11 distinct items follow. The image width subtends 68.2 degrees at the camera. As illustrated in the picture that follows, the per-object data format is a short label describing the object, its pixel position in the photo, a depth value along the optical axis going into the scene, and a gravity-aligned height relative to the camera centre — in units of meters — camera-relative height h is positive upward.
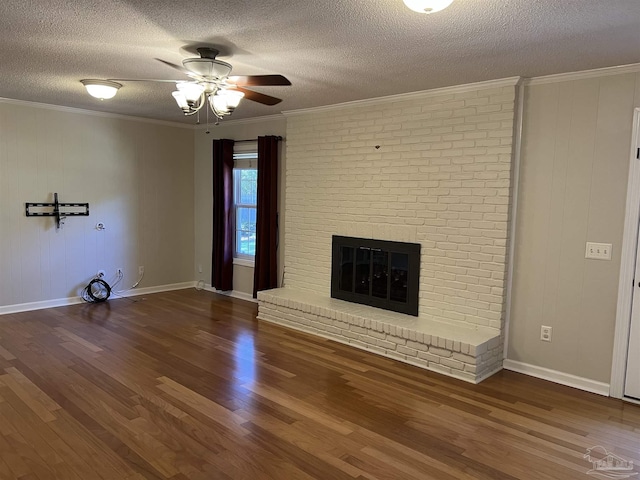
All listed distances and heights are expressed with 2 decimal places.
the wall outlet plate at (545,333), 3.67 -1.00
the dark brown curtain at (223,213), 6.17 -0.22
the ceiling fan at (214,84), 2.88 +0.70
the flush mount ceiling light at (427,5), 1.89 +0.79
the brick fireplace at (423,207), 3.81 -0.06
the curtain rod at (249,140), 5.95 +0.72
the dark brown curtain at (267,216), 5.60 -0.22
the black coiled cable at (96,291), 5.83 -1.23
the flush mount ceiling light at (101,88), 3.98 +0.89
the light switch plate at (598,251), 3.37 -0.33
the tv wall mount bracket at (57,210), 5.33 -0.21
